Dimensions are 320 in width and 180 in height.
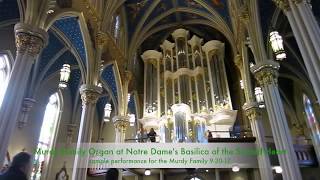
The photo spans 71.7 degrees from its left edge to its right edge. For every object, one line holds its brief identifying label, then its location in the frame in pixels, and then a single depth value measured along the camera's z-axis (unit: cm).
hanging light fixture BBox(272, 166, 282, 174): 1099
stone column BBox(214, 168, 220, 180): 1120
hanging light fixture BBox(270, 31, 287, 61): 699
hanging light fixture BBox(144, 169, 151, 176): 1150
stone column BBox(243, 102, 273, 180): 894
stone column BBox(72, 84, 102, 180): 803
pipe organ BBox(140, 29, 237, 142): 1276
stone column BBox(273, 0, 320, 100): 531
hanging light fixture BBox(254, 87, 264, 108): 1036
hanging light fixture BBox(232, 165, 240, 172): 1037
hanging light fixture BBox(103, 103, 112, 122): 1134
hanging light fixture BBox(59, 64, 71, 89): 848
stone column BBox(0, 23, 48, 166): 567
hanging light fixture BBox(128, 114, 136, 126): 1415
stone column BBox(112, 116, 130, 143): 1204
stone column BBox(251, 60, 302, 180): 665
